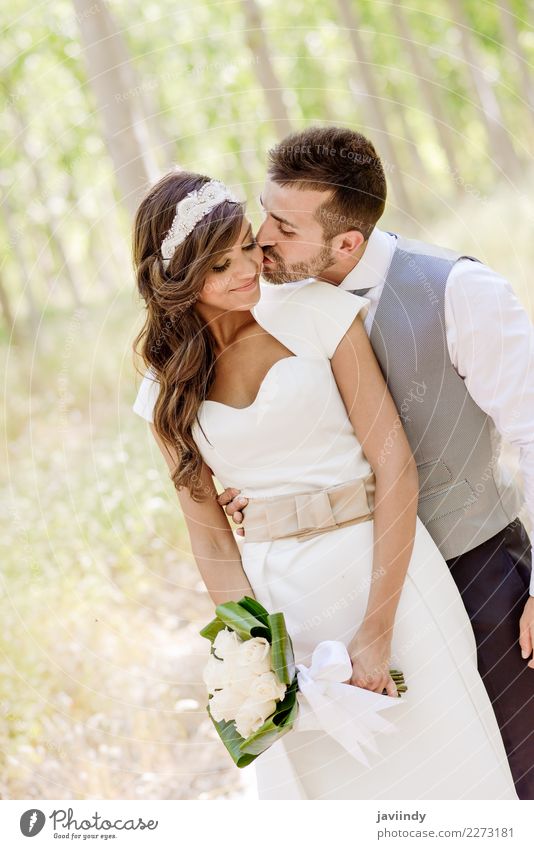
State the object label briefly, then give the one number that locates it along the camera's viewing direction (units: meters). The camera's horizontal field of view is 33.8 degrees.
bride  2.93
